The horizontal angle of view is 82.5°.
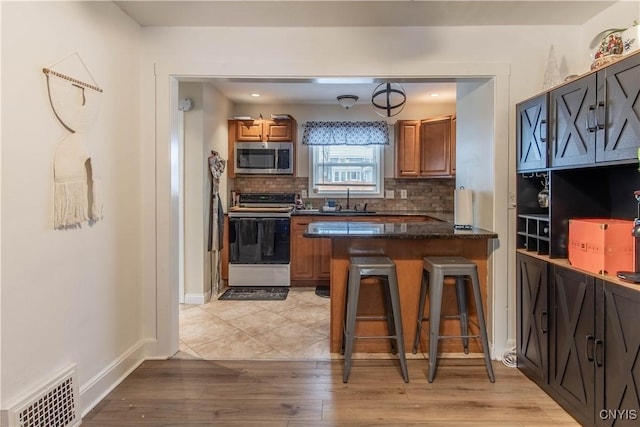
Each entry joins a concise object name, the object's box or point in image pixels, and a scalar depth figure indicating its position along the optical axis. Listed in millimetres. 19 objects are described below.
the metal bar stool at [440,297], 2289
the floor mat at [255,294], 4163
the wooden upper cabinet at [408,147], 4910
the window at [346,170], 5227
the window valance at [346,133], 5004
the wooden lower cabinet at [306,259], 4586
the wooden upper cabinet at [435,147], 4664
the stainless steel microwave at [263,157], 4883
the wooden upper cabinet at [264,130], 4883
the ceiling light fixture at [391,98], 4037
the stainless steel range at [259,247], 4488
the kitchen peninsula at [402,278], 2670
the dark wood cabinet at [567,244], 1598
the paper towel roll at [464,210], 2797
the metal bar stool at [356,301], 2307
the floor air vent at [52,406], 1549
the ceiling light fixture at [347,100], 4242
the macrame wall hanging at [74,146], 1755
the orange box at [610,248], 1757
